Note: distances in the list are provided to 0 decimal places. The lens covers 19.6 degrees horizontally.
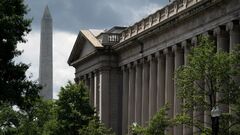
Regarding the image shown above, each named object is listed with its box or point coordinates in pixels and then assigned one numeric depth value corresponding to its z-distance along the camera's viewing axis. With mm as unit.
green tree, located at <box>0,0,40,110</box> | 38625
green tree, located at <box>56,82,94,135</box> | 78938
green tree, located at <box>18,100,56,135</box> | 95812
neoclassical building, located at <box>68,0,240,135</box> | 62625
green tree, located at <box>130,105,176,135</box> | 47750
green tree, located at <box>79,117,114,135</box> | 71806
